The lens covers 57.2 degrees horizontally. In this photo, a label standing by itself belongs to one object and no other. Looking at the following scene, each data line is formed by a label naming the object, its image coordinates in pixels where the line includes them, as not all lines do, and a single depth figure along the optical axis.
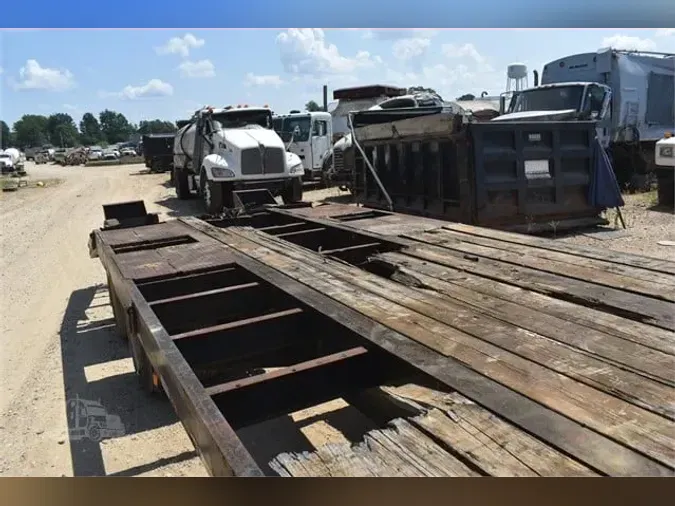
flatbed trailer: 1.85
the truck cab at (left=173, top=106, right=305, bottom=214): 13.34
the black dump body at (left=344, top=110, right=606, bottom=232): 8.28
